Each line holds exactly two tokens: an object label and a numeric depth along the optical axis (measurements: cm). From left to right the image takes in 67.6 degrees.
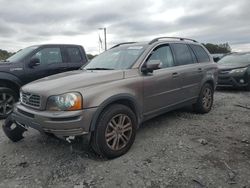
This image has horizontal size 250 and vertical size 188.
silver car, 242
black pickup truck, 436
